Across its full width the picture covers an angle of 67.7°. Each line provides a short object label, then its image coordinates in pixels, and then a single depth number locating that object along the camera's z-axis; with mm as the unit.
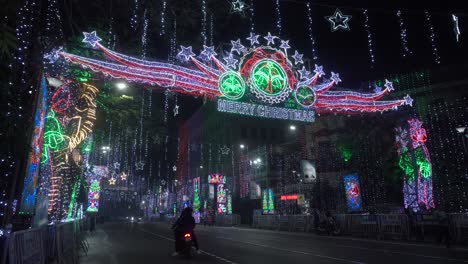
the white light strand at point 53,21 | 8289
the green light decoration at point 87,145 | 19303
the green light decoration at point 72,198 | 20050
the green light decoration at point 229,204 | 49941
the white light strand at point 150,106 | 20602
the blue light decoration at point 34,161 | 7047
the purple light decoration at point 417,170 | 22812
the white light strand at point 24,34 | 6785
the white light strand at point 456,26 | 11841
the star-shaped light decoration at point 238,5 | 12195
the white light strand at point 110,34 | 11791
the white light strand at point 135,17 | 10929
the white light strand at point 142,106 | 19897
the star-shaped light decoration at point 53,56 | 12484
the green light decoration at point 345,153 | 28578
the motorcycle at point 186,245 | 11508
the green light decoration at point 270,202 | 41938
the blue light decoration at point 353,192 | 23516
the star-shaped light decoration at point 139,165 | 42706
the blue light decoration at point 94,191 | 35325
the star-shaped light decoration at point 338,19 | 12766
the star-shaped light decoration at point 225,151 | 60316
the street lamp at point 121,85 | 16497
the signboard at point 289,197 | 41269
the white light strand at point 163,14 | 11669
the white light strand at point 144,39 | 12944
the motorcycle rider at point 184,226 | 11805
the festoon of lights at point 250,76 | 15383
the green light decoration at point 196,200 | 61569
